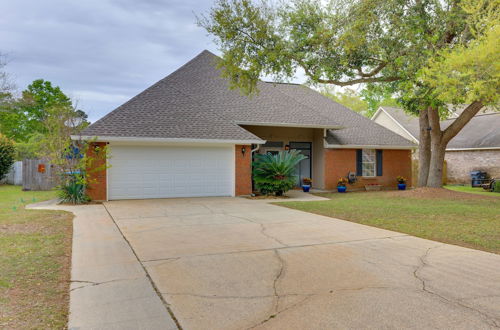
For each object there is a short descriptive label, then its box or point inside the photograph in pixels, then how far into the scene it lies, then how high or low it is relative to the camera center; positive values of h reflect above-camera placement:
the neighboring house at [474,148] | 22.23 +1.28
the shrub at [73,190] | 12.62 -0.79
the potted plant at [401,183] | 19.22 -0.78
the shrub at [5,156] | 20.85 +0.66
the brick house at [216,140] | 13.81 +1.22
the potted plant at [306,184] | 17.45 -0.78
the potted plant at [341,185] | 17.66 -0.83
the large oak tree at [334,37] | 12.04 +4.62
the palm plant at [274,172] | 14.90 -0.17
